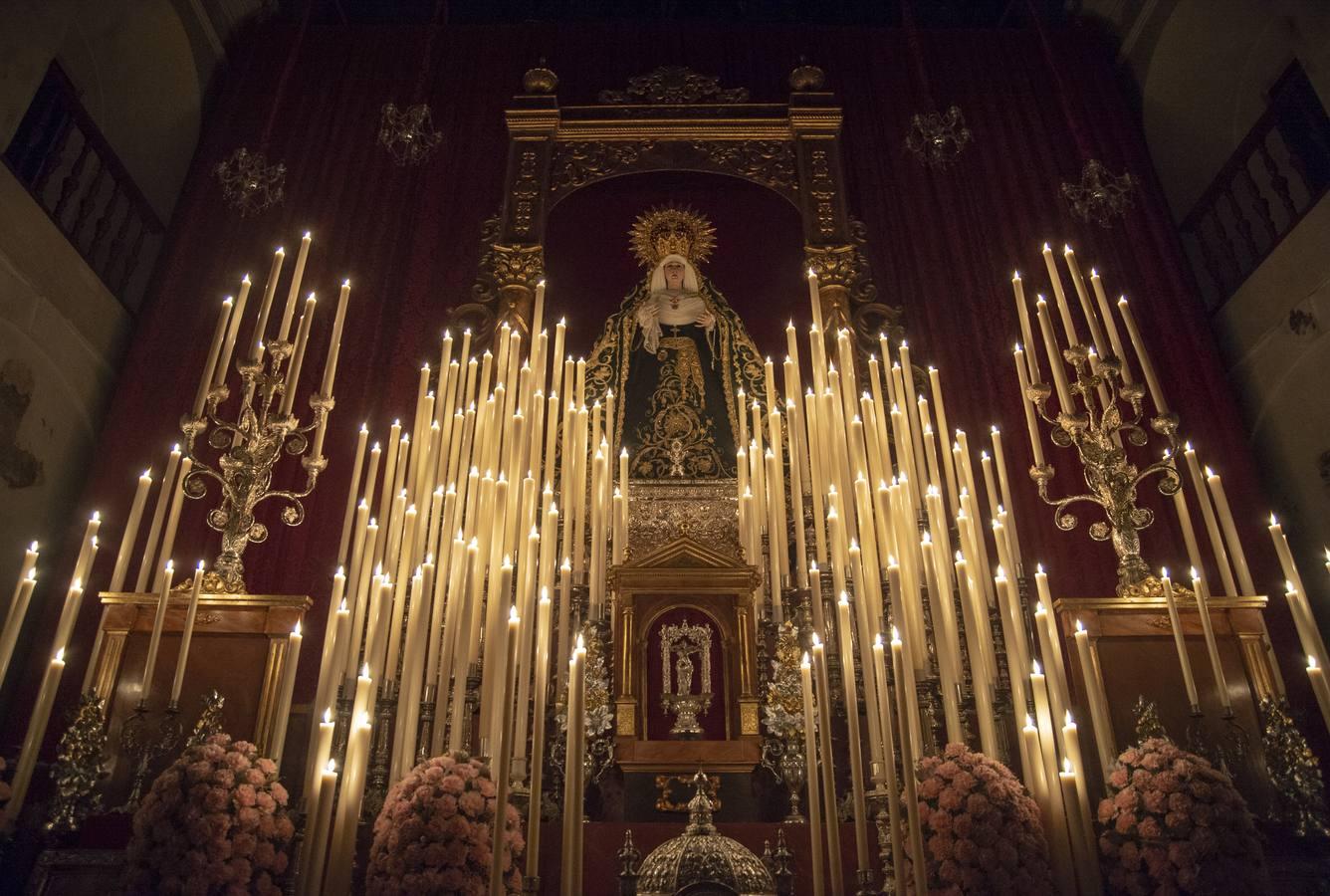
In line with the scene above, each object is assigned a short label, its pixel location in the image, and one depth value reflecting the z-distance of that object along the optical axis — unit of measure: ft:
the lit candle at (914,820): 8.12
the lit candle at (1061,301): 14.55
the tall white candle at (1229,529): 13.05
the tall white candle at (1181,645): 10.85
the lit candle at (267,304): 13.79
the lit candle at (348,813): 8.34
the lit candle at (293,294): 14.20
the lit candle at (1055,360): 13.99
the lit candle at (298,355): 13.78
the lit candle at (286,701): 11.14
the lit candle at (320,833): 8.33
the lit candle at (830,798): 8.56
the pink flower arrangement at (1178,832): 9.69
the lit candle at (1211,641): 11.08
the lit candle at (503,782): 7.80
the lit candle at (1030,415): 14.48
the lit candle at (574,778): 7.67
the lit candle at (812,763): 8.85
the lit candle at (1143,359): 14.14
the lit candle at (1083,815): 8.95
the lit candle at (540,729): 8.20
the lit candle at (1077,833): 9.02
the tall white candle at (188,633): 11.00
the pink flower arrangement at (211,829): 9.62
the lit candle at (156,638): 10.82
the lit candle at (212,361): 13.37
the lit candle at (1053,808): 9.35
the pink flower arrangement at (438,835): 9.17
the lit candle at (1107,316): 14.60
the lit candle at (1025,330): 14.73
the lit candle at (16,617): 11.21
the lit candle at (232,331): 14.16
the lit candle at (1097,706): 10.80
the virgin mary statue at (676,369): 17.57
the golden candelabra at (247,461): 13.35
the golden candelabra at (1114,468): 13.73
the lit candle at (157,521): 12.87
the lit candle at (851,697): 9.91
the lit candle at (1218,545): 12.96
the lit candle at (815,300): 14.39
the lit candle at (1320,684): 10.94
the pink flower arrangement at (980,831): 9.40
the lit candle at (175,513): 12.59
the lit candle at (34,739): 10.30
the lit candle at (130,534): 12.67
